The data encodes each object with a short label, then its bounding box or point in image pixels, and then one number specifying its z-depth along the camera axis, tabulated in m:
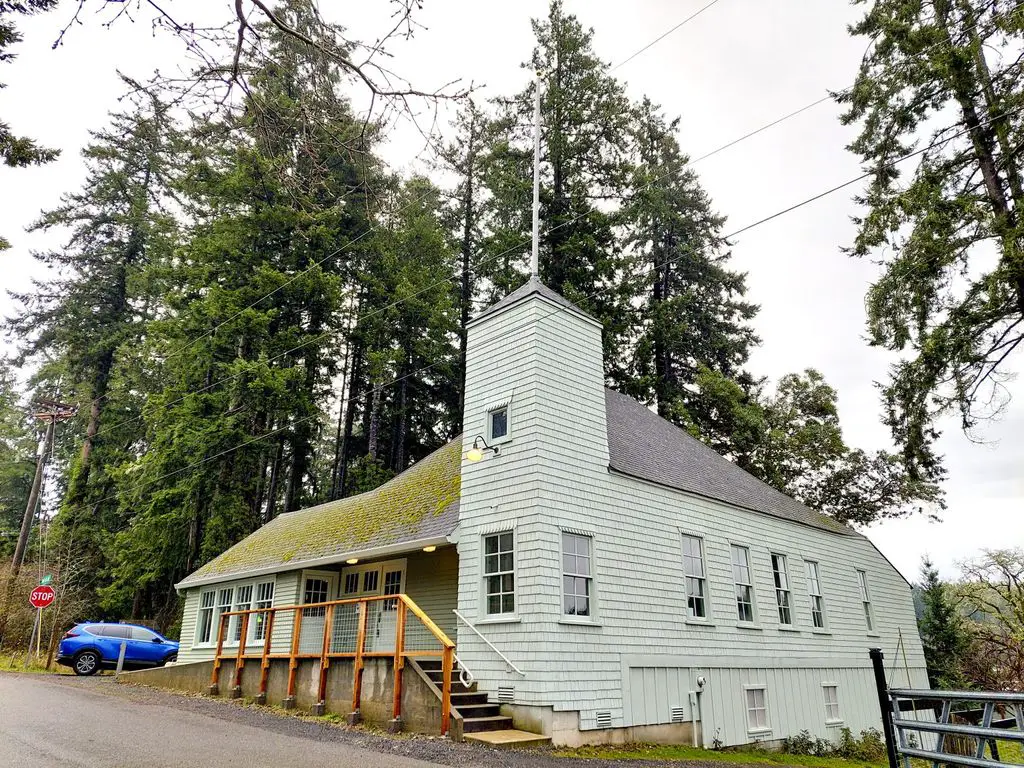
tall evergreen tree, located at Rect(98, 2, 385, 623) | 23.05
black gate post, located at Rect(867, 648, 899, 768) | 4.74
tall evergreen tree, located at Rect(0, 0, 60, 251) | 6.27
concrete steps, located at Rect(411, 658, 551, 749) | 8.53
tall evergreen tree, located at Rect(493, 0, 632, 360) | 26.75
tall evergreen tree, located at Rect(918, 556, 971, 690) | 22.82
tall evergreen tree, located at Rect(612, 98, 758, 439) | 27.52
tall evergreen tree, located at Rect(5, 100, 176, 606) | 28.47
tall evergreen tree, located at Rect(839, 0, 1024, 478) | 13.21
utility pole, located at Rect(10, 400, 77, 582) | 25.19
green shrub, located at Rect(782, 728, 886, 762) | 12.83
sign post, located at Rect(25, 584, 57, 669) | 17.95
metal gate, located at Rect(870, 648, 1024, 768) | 3.87
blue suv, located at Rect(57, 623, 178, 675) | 18.27
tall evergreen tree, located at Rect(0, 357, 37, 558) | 38.77
